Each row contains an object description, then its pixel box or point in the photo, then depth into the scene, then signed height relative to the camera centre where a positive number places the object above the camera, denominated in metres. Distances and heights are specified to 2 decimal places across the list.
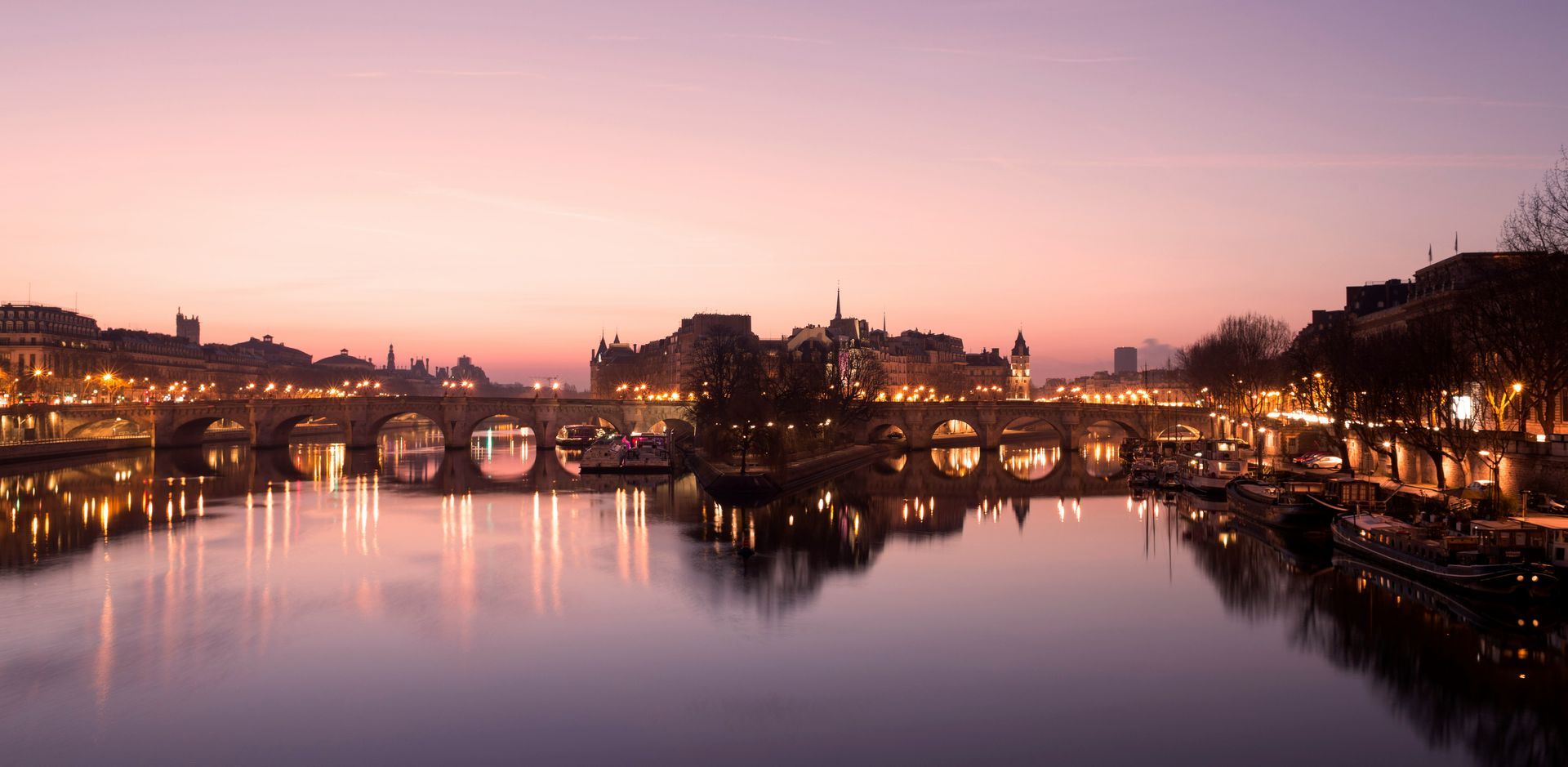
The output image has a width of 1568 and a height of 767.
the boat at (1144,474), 75.19 -5.31
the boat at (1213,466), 64.69 -4.25
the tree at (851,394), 93.06 +0.38
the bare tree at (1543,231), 43.38 +6.40
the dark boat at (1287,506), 49.84 -5.05
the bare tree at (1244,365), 88.06 +2.31
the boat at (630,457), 83.06 -4.24
